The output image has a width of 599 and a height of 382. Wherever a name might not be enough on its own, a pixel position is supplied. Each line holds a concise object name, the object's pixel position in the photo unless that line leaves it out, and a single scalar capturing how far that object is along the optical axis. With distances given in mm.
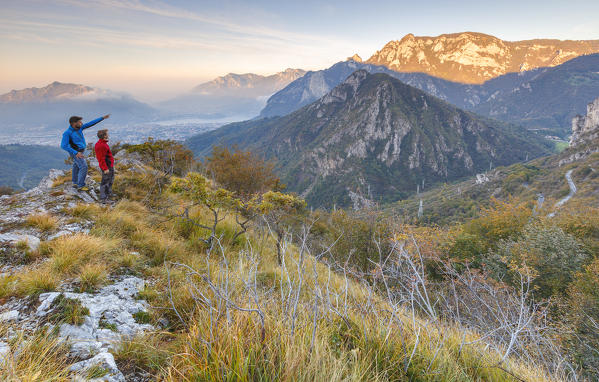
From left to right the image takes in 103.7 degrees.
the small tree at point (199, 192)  5562
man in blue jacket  6598
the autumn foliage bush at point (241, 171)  18312
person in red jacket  6582
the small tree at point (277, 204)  5934
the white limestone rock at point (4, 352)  1496
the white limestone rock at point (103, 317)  1958
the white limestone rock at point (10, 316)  2057
